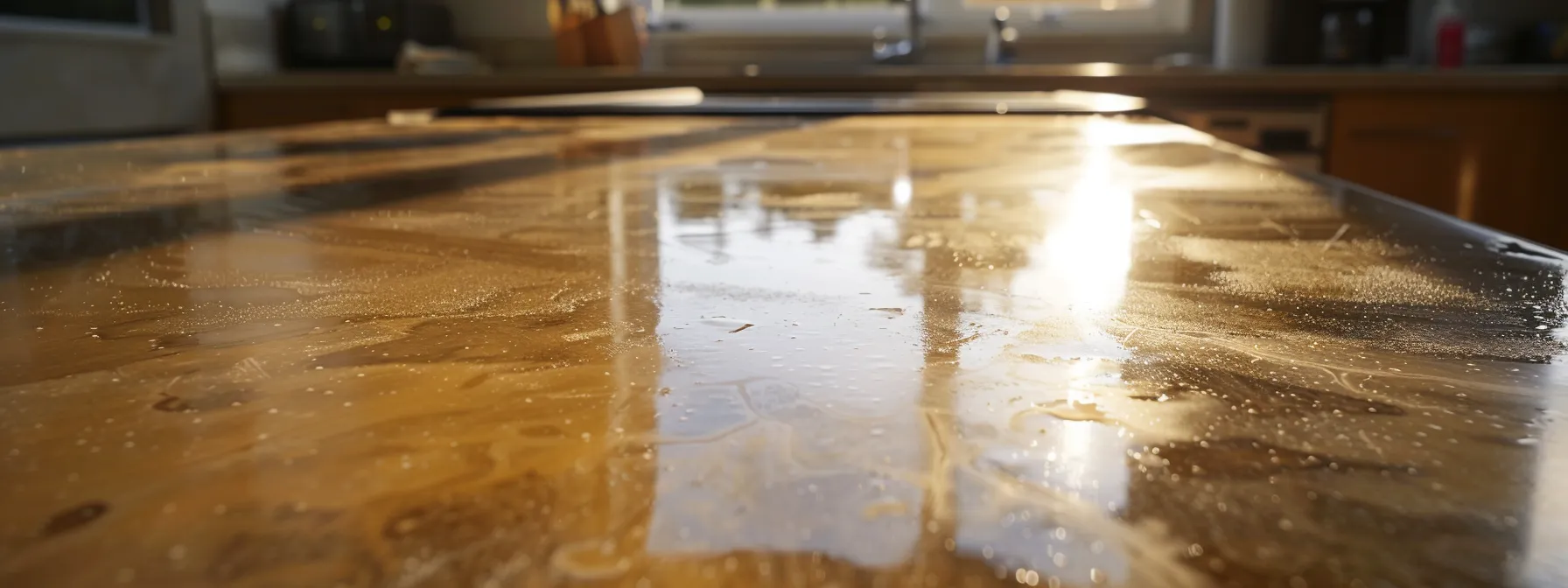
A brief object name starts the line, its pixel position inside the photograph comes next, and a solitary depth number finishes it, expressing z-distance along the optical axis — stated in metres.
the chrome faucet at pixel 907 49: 3.08
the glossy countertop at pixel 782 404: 0.14
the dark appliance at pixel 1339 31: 3.00
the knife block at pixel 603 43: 3.05
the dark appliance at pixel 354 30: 3.07
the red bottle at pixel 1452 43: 2.74
